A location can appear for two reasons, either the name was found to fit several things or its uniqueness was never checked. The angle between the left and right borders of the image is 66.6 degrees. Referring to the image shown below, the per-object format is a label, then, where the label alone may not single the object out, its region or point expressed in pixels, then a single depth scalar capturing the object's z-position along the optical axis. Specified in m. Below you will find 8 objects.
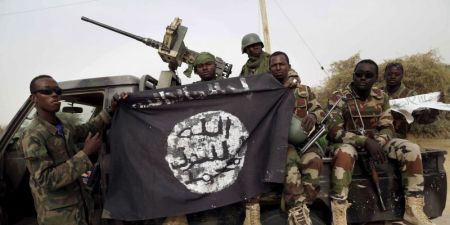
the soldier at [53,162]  2.45
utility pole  9.88
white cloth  3.86
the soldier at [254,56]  4.67
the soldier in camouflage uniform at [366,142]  2.65
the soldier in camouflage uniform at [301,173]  2.59
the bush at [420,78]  11.48
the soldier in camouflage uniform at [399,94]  4.13
